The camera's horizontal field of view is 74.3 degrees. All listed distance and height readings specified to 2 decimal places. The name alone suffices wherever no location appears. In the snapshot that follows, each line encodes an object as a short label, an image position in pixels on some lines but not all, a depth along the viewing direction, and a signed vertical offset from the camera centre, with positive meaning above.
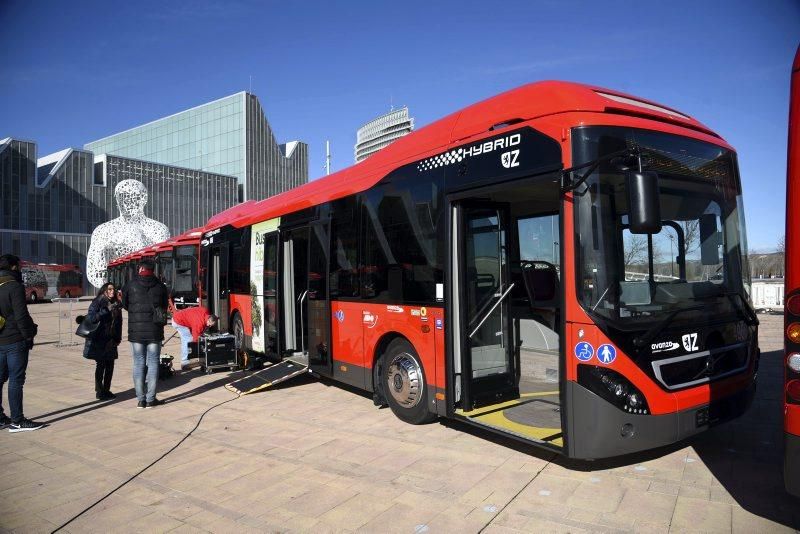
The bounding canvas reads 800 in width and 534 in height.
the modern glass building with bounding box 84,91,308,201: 77.62 +21.25
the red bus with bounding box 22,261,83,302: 39.88 +0.26
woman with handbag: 7.76 -0.81
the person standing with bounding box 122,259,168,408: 7.38 -0.62
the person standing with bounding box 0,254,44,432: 6.23 -0.60
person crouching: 10.34 -0.81
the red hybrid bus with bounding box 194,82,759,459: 4.12 -0.02
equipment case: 10.12 -1.39
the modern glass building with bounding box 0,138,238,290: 55.00 +10.03
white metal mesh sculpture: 35.69 +3.16
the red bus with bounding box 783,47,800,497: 3.13 -0.25
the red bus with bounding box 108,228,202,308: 19.28 +0.59
